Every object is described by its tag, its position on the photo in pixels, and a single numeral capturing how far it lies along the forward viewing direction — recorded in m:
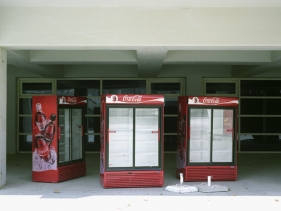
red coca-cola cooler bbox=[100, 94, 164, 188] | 8.13
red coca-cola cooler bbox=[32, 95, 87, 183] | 8.73
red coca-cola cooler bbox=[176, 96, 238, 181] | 8.90
